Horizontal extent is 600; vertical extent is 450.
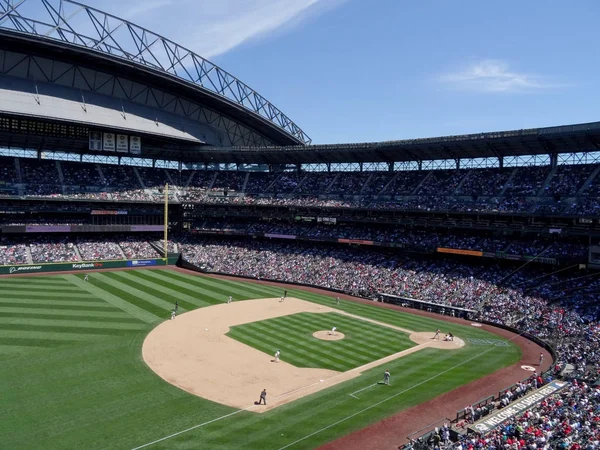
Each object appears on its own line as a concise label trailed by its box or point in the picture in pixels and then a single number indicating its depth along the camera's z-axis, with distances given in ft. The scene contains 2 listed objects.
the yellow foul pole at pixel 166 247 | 208.50
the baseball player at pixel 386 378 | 84.12
